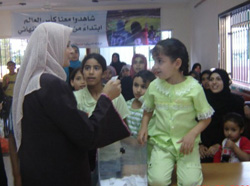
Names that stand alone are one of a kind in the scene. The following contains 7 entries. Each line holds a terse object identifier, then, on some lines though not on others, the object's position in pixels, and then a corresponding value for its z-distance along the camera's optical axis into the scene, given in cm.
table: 201
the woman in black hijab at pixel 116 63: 848
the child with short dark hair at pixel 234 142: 251
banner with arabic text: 886
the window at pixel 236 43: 479
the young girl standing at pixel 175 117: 189
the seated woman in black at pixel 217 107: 284
